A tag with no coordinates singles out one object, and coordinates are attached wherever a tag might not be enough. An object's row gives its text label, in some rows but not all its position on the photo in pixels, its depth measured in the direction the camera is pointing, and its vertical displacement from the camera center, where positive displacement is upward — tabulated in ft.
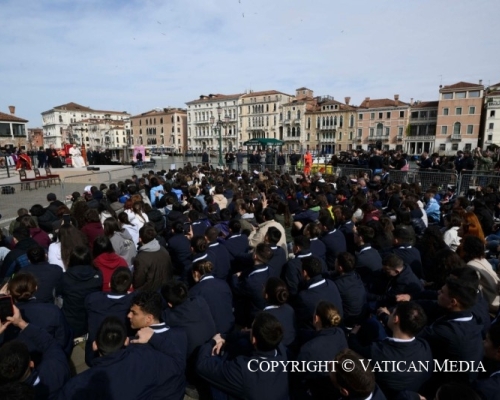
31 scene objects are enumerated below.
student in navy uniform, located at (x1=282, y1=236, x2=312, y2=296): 12.98 -4.97
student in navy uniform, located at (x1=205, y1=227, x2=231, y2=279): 15.43 -5.28
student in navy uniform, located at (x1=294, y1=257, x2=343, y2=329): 10.94 -5.06
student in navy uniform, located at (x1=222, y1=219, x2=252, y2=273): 17.42 -5.35
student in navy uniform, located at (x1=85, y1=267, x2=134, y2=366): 10.87 -5.27
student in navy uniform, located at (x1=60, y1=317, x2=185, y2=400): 7.18 -5.28
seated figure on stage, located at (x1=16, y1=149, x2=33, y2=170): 67.33 -3.31
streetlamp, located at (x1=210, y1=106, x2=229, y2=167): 83.08 -4.21
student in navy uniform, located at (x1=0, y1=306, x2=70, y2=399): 6.61 -5.18
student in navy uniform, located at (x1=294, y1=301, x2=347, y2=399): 8.43 -5.30
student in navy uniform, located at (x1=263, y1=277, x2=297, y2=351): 9.96 -5.04
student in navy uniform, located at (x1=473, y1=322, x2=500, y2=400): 6.63 -4.95
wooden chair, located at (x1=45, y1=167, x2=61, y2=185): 49.59 -5.05
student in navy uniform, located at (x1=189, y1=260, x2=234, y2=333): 11.67 -5.41
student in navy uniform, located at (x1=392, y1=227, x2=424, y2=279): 14.34 -4.74
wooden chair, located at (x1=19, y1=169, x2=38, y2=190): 42.81 -5.04
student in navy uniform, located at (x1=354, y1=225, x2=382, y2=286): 13.98 -5.14
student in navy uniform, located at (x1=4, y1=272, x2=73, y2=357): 9.86 -5.08
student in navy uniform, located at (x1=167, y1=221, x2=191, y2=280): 17.42 -5.60
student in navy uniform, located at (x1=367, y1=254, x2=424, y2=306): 11.96 -5.07
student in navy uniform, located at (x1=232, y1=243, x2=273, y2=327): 12.82 -5.56
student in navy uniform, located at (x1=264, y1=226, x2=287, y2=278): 15.34 -5.07
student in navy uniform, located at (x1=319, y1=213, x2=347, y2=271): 17.46 -5.21
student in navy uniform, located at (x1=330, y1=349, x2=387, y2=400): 6.31 -4.63
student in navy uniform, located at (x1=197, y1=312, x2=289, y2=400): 7.75 -5.49
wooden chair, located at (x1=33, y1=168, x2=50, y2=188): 45.01 -5.27
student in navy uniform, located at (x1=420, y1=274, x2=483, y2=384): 8.55 -5.07
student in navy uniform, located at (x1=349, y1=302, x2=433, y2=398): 7.98 -5.12
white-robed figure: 88.38 -3.22
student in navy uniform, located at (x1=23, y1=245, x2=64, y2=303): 12.46 -5.00
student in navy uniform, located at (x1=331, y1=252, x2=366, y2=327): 11.94 -5.36
